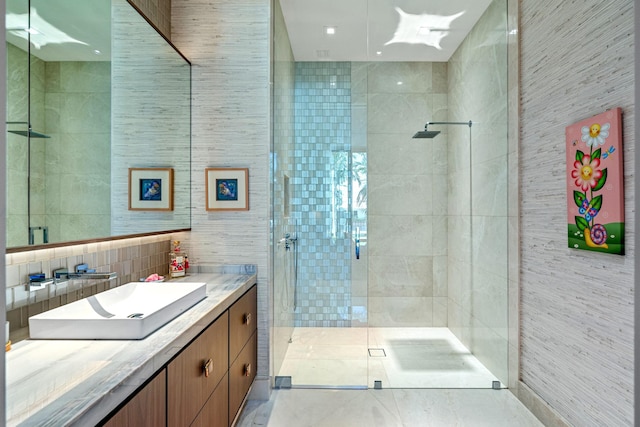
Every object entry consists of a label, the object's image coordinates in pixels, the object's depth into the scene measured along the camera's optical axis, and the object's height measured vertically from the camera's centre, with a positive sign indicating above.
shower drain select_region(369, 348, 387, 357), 2.66 -1.03
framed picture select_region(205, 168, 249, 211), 2.39 +0.17
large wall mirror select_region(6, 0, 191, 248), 1.20 +0.41
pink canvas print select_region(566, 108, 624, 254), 1.55 +0.15
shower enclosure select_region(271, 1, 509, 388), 2.65 -0.02
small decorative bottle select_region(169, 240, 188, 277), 2.25 -0.31
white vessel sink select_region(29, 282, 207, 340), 1.15 -0.37
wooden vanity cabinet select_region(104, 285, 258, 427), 1.04 -0.63
